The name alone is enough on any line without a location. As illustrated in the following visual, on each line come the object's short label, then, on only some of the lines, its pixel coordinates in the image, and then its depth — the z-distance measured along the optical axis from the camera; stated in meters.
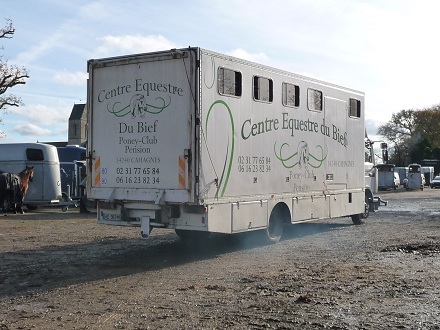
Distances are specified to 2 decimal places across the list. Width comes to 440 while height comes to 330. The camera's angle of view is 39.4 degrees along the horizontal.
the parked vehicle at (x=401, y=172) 70.62
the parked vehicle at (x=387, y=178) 54.92
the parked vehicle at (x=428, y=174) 70.66
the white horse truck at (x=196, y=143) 11.00
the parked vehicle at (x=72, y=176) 26.84
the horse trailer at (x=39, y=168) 24.61
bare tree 43.38
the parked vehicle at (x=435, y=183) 62.07
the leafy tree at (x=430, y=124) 82.31
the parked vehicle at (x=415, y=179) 57.75
